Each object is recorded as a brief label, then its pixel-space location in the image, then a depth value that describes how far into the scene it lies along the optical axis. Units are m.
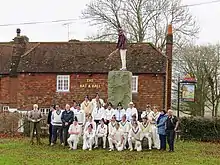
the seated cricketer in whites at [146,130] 23.38
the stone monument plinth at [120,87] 25.73
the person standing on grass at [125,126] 23.17
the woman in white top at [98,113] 24.30
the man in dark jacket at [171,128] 22.91
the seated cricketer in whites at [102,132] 23.38
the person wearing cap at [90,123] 23.61
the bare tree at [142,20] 51.59
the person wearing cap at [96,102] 24.69
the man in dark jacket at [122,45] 25.88
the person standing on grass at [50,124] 25.20
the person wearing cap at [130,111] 24.09
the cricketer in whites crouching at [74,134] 23.47
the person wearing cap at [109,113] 24.05
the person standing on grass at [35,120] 25.33
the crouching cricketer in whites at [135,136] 23.09
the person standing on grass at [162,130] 23.16
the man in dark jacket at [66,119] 24.22
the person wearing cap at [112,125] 23.22
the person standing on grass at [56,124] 24.73
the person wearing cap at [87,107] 25.00
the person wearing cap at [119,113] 23.97
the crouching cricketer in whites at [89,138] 23.30
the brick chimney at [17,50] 42.09
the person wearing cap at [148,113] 24.64
